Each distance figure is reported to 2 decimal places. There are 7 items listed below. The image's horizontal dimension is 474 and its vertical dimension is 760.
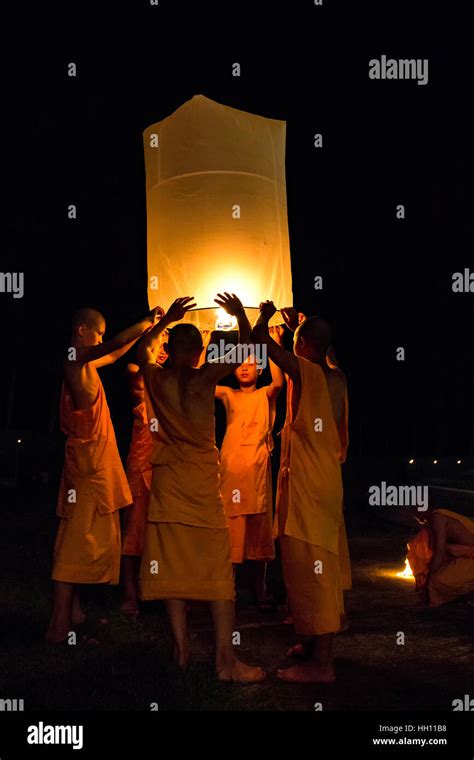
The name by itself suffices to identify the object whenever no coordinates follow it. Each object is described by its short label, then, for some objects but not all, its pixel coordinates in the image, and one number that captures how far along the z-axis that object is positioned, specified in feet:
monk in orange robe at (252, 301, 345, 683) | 14.01
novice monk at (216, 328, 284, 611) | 20.65
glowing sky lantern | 15.57
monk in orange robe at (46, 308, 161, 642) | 16.25
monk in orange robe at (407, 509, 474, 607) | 19.74
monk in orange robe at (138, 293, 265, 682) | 14.10
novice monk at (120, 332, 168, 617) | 20.31
